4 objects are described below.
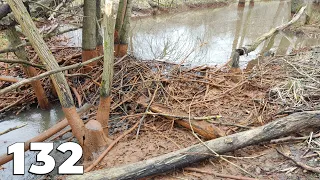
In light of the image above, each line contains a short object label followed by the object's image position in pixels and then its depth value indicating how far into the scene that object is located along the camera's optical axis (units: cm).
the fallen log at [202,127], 334
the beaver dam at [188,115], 281
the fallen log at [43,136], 302
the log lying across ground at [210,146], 268
